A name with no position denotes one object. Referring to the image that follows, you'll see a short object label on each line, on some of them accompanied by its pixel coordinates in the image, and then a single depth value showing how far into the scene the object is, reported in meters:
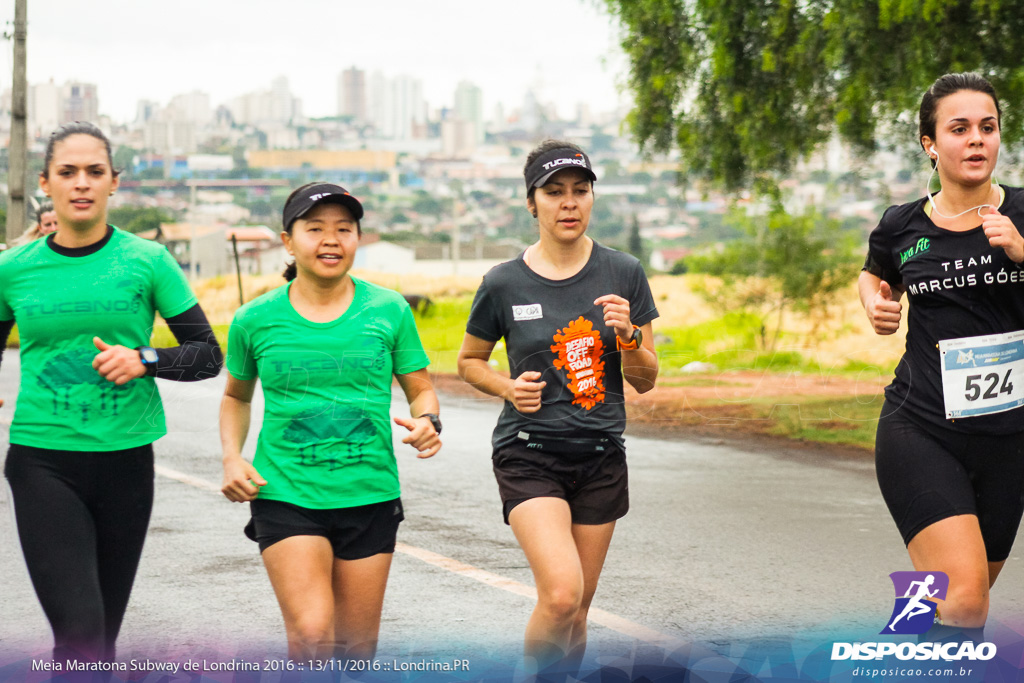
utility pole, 21.20
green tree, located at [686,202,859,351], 19.80
